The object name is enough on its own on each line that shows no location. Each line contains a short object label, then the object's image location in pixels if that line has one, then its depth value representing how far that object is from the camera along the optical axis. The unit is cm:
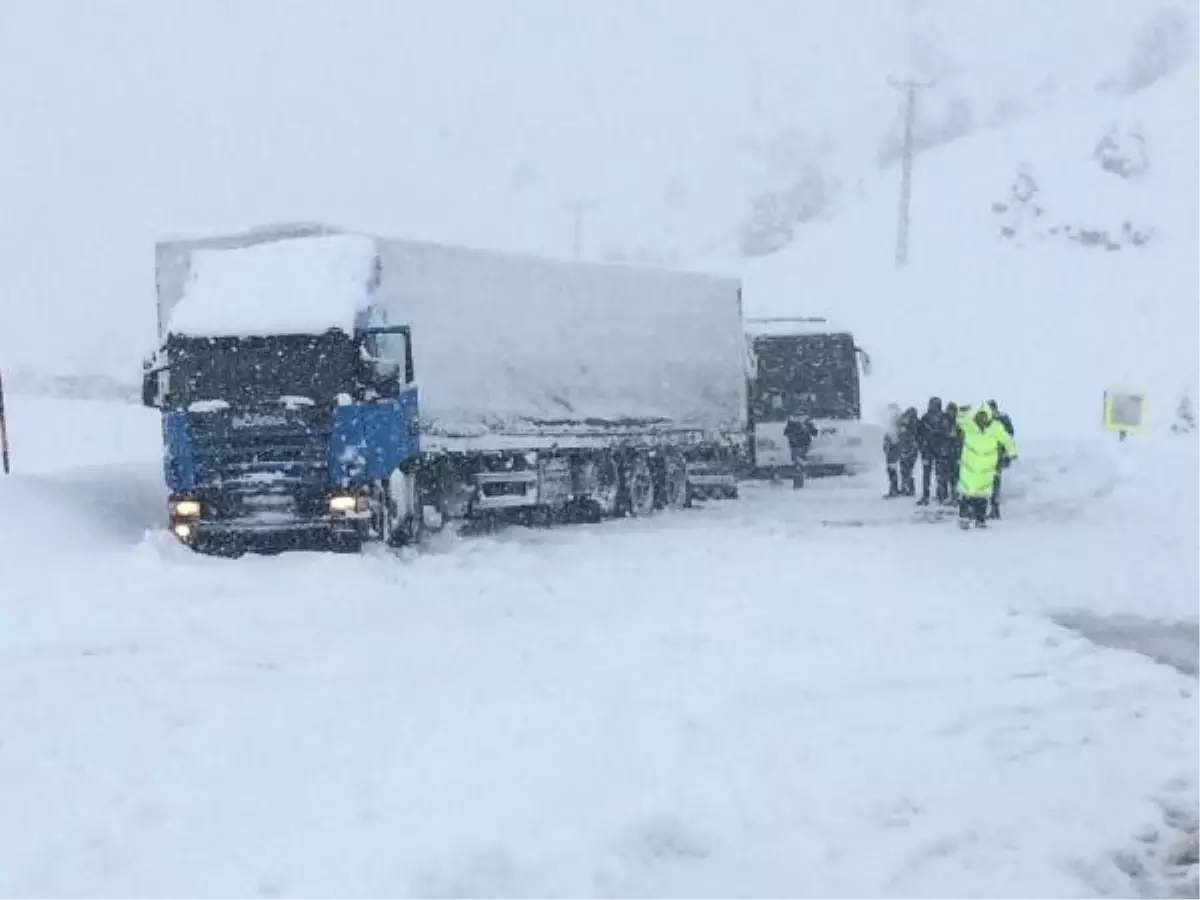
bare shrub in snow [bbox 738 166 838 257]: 7900
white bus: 2922
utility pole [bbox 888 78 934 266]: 6391
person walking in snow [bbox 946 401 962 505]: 2433
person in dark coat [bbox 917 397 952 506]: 2442
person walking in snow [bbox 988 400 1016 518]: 1956
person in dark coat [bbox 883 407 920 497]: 2605
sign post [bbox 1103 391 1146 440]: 3622
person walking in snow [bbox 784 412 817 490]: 2872
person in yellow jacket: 1917
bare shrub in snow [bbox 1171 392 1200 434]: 4434
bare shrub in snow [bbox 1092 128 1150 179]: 6725
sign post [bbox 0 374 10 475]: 1836
